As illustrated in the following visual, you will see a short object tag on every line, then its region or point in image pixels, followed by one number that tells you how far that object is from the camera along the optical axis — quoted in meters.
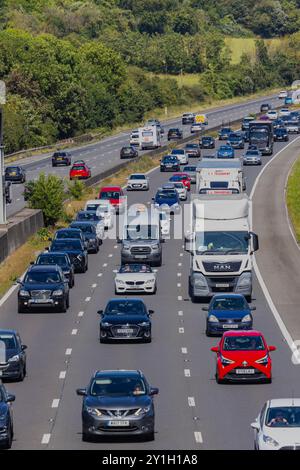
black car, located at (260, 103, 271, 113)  174.71
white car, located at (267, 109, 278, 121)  161.20
